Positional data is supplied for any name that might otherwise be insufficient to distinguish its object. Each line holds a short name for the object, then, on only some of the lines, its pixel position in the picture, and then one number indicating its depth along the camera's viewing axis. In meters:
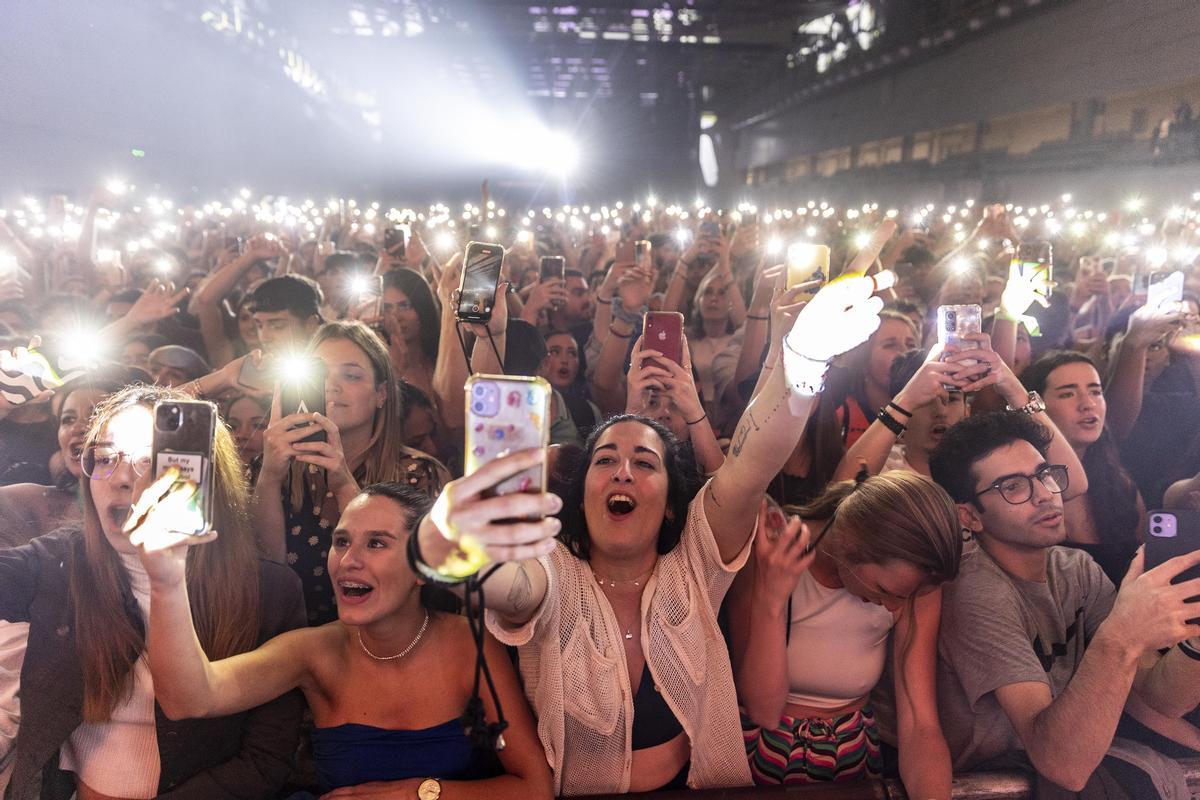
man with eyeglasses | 1.71
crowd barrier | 1.88
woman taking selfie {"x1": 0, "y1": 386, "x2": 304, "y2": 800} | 1.75
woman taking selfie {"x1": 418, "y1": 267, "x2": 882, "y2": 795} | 1.74
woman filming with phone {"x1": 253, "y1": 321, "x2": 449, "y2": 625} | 2.21
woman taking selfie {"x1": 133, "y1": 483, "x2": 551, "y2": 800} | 1.76
